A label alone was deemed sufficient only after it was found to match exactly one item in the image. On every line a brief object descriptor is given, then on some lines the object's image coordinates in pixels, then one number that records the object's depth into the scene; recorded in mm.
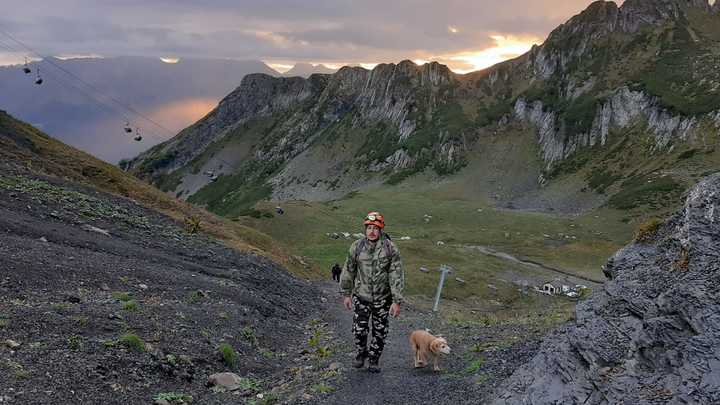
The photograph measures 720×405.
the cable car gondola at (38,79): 53872
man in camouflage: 12086
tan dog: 12648
